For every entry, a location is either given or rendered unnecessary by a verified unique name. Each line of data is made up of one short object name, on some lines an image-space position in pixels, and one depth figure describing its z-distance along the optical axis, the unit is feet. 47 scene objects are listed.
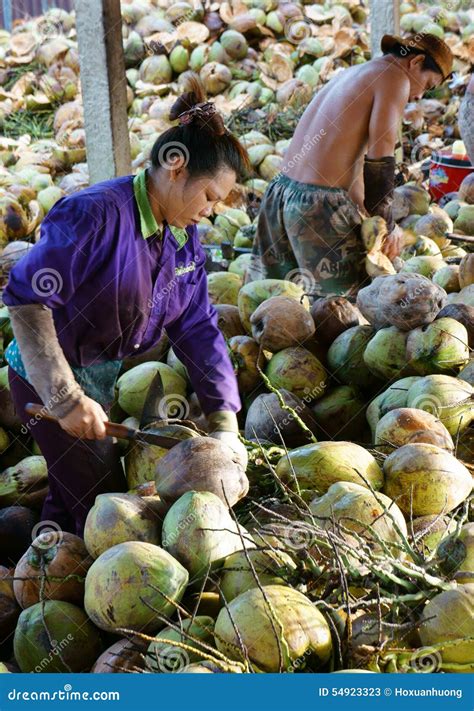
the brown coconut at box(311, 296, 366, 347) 10.80
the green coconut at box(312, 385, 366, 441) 9.75
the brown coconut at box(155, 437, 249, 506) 6.47
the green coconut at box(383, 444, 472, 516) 6.92
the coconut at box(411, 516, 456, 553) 6.54
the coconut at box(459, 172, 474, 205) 17.12
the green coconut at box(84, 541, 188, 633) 5.54
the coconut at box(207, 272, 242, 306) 12.68
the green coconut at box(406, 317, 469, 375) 9.34
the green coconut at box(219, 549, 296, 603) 5.62
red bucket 19.75
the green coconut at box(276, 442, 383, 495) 7.17
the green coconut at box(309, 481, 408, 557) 6.13
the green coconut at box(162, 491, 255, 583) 5.90
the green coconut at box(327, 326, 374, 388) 10.16
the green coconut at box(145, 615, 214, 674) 4.98
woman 7.30
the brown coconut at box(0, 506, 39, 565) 8.69
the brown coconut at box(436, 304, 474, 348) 9.85
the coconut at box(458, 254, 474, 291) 11.31
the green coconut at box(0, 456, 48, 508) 9.50
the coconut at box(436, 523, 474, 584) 5.70
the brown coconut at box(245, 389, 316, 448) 9.00
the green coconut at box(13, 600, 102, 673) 5.94
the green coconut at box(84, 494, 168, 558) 6.16
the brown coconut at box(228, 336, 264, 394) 10.48
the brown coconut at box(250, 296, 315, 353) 10.28
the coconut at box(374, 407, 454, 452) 7.68
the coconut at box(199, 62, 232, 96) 29.40
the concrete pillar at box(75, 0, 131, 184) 14.53
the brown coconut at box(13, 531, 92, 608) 6.28
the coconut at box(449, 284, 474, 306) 10.59
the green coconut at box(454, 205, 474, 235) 16.15
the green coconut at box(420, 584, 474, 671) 4.87
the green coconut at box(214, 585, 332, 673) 4.84
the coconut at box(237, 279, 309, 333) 11.39
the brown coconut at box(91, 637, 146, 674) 5.29
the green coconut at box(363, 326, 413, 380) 9.62
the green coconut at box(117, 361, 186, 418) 9.86
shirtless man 13.91
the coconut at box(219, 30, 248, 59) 30.76
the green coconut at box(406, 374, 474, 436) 8.33
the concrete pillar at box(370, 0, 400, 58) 21.43
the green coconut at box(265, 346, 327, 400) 9.93
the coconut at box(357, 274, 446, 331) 9.69
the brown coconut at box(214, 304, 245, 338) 11.60
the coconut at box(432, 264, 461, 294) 11.71
